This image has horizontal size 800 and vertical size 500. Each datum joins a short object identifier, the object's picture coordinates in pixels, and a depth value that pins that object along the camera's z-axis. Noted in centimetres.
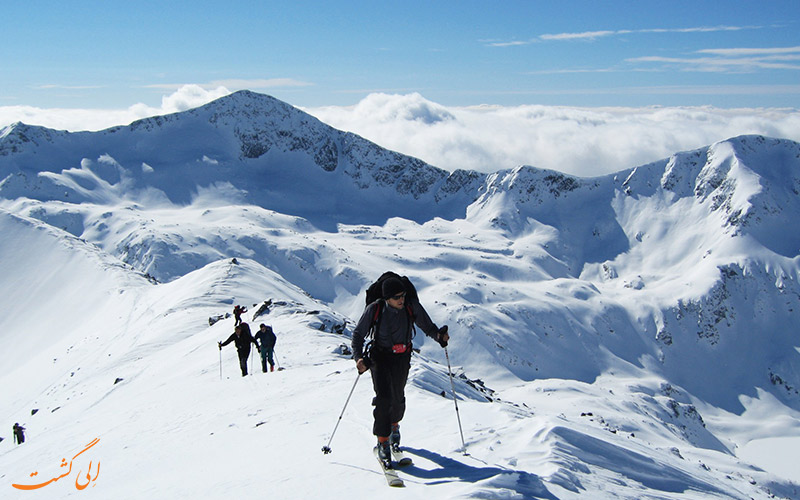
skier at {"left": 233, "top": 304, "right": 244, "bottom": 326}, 2097
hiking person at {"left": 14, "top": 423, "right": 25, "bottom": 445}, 1923
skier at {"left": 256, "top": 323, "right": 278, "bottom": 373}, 1923
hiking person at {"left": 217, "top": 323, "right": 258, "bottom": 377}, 1906
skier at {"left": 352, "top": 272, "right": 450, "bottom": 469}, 854
